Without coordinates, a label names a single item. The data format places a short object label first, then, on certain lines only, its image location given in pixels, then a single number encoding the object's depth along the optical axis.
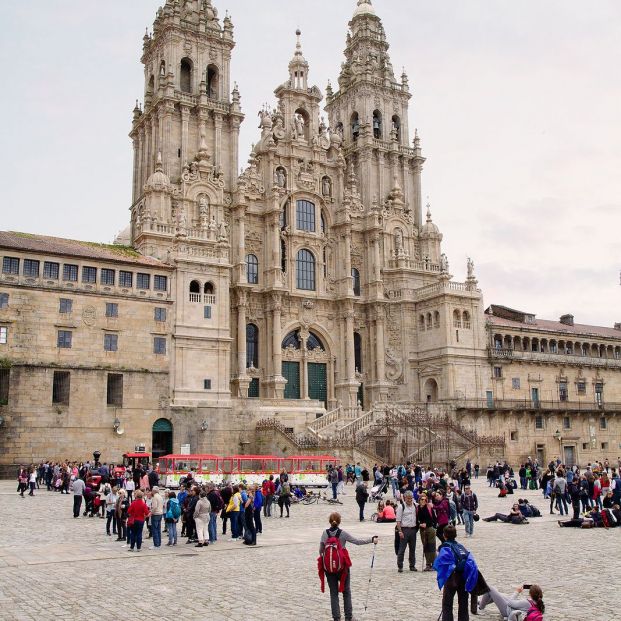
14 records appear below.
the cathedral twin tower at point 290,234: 61.16
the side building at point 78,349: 46.69
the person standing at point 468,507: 23.75
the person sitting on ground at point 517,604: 10.44
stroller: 36.12
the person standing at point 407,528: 17.75
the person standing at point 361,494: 27.64
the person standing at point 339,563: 12.41
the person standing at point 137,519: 20.94
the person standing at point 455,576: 11.75
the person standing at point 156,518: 21.81
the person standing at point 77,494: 28.52
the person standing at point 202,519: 22.03
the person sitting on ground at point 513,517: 27.58
